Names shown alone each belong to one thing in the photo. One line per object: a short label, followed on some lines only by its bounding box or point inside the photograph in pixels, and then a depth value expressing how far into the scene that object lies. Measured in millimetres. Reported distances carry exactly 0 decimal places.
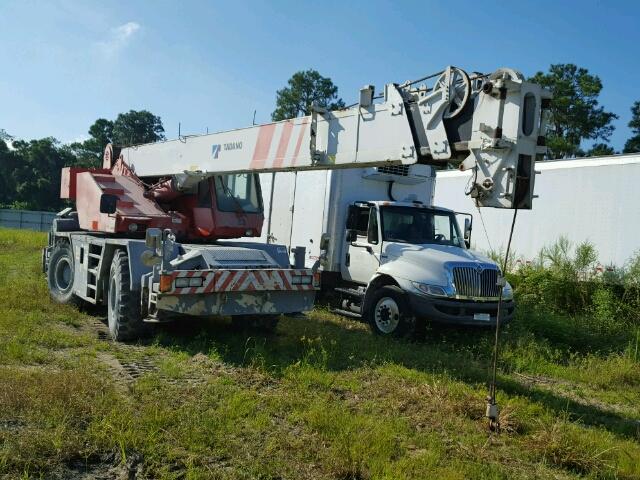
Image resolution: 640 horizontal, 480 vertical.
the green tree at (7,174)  56469
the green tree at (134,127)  70875
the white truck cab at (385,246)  8773
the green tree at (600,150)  35575
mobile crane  5633
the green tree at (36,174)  55719
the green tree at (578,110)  37031
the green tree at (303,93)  56688
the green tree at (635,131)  37250
